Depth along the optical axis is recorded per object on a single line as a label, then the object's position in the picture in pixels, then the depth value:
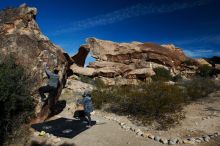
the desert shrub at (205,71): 19.28
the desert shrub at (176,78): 17.22
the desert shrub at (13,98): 4.80
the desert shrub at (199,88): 9.98
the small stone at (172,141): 4.88
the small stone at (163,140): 4.94
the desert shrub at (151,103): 7.02
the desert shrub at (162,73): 17.28
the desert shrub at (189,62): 21.74
